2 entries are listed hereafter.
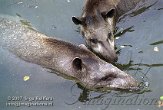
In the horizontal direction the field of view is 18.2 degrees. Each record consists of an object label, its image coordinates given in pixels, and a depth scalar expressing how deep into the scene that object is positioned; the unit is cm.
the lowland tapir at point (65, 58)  1091
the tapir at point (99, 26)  1193
